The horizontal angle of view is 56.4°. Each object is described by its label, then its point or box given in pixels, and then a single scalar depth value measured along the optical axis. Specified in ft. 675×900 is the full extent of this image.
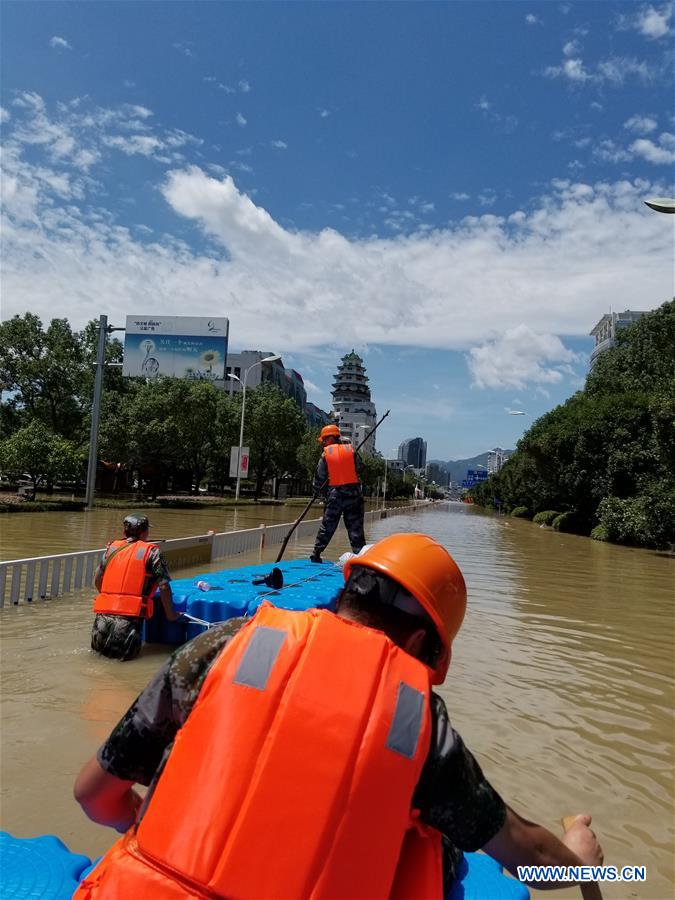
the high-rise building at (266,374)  253.85
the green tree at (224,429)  136.46
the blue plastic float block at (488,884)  6.40
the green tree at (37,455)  82.79
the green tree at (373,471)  211.20
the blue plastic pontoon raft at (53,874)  6.13
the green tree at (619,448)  71.77
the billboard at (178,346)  140.46
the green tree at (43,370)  112.68
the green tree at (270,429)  154.61
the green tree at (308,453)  172.14
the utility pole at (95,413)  76.43
